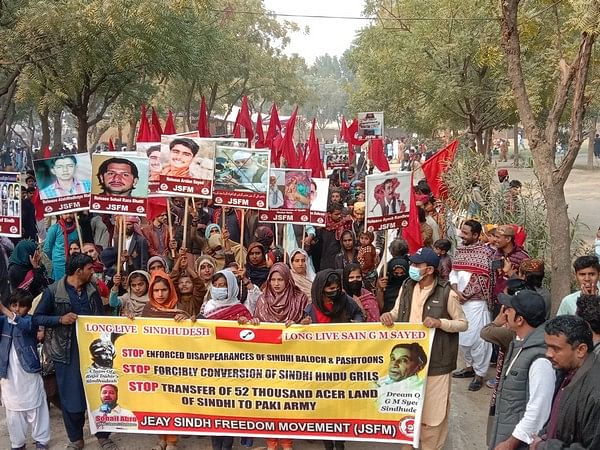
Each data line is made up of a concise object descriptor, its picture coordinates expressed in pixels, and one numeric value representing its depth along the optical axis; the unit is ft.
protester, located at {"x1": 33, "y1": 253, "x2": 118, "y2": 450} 16.44
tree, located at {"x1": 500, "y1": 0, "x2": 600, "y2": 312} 23.53
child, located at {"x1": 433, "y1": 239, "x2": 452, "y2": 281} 22.85
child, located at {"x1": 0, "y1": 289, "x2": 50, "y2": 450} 16.42
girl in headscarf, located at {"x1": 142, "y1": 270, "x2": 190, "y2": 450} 17.07
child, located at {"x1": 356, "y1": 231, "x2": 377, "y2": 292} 22.52
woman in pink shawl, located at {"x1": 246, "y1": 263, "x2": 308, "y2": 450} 16.74
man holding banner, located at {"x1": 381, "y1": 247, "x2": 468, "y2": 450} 15.88
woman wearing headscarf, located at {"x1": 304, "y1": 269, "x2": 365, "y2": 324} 16.21
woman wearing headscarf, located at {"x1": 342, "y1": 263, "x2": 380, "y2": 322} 18.58
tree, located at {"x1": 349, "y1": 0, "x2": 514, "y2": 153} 53.93
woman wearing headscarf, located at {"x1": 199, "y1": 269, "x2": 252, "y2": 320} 17.13
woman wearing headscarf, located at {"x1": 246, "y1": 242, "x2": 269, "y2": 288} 22.45
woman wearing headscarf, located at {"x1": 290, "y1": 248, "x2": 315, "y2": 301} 21.20
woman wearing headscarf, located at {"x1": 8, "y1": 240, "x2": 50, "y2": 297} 21.74
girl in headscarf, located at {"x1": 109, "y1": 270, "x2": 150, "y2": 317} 17.89
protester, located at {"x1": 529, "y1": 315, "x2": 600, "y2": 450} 9.35
